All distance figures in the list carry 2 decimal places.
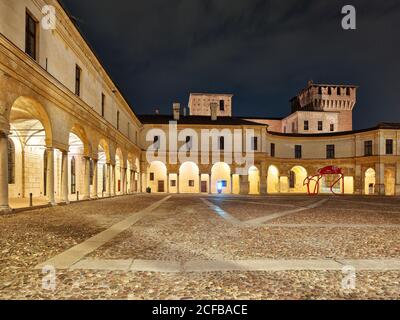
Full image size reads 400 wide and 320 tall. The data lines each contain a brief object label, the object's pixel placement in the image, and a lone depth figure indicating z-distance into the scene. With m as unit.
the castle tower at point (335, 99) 56.72
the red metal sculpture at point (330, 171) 31.22
